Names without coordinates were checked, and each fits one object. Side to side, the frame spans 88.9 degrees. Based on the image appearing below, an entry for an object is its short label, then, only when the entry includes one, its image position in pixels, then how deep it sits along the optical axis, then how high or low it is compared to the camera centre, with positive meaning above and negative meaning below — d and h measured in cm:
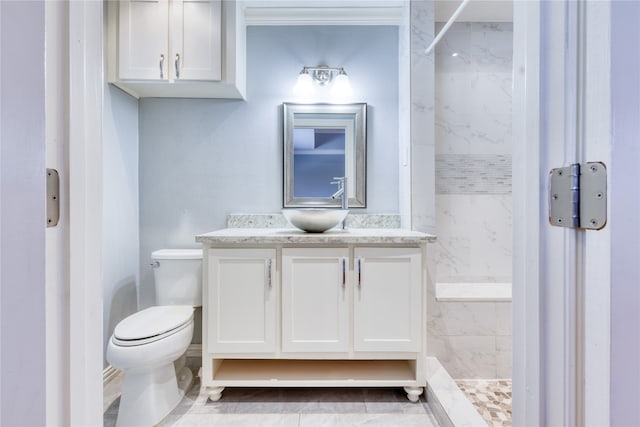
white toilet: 147 -67
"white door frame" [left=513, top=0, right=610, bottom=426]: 46 -4
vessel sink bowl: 182 -4
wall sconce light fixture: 221 +91
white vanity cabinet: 168 -44
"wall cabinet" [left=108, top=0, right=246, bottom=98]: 190 +100
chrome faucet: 208 +13
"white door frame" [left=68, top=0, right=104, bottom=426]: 45 +0
